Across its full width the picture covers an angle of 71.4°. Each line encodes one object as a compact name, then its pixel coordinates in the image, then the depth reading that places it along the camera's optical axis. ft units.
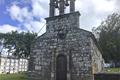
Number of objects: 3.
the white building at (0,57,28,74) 80.87
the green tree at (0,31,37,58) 74.11
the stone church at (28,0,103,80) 20.62
